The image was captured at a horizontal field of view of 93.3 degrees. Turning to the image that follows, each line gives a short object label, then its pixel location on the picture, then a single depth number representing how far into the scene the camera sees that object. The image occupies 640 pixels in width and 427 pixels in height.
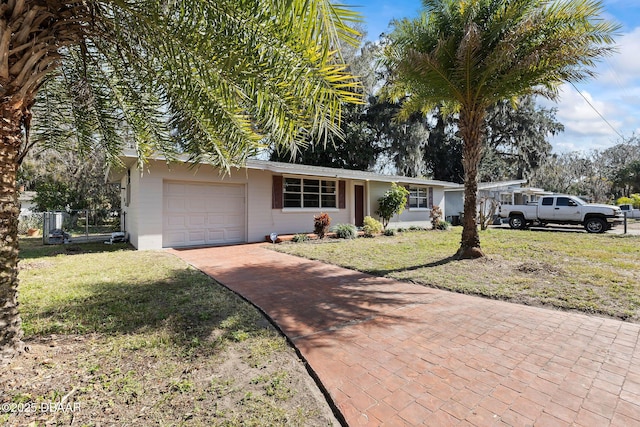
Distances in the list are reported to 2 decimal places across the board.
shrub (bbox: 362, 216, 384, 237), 13.86
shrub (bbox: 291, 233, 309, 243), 12.01
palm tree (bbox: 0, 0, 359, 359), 2.63
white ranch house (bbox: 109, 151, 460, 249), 9.87
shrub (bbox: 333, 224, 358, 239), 12.91
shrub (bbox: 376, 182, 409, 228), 15.21
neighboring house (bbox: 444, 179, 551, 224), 22.95
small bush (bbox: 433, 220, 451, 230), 17.33
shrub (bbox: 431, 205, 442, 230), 17.53
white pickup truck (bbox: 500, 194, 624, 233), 14.73
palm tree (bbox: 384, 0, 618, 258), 6.67
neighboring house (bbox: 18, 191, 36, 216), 20.85
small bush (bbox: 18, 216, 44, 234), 15.49
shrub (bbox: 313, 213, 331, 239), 12.71
